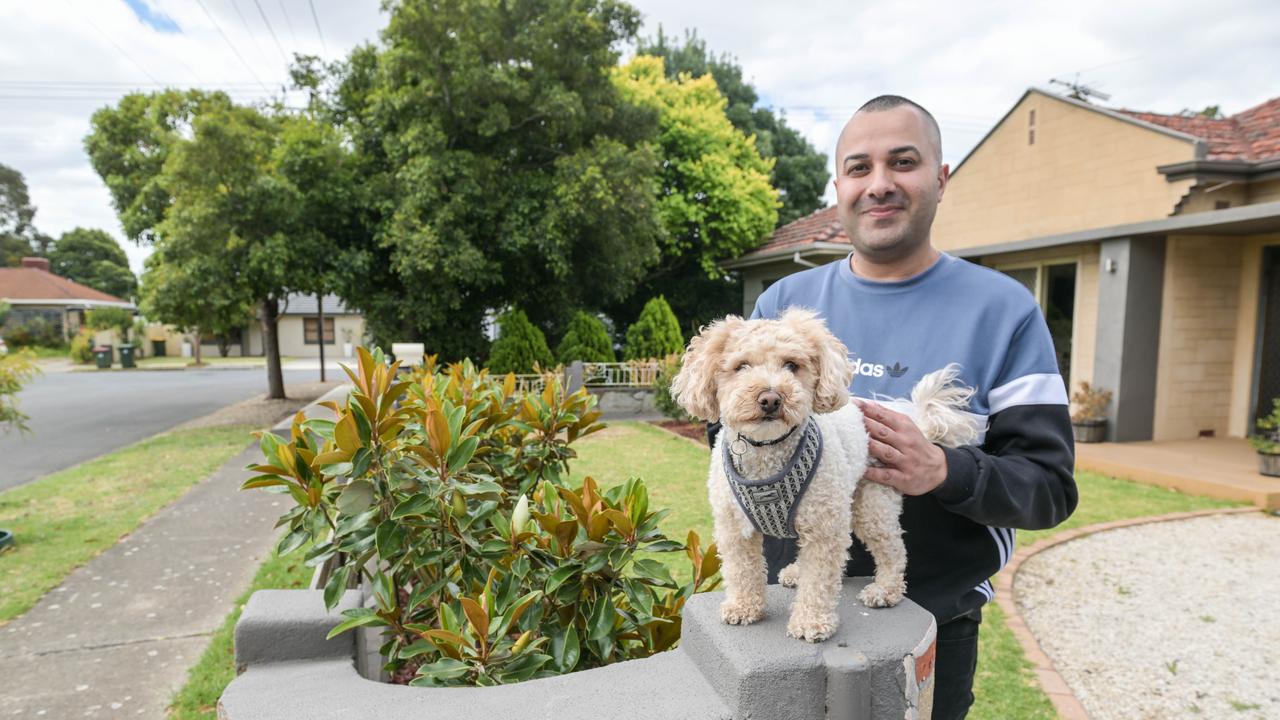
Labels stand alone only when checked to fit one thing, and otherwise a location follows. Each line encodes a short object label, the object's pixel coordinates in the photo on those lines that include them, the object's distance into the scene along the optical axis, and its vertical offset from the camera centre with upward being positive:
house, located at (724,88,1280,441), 9.26 +1.04
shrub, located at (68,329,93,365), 31.70 -1.15
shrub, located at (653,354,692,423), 12.32 -1.18
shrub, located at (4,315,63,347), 35.00 -0.54
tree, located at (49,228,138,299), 52.25 +4.85
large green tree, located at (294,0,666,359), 12.52 +3.51
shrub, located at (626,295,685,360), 15.40 -0.14
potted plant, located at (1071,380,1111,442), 9.82 -1.23
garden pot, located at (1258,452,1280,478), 7.72 -1.52
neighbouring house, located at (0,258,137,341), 38.69 +1.46
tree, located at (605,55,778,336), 19.02 +3.74
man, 1.60 -0.10
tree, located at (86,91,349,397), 11.74 +2.28
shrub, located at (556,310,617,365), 15.00 -0.34
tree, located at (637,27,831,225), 24.92 +7.34
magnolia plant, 2.22 -0.79
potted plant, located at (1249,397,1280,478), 7.70 -1.31
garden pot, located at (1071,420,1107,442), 9.82 -1.45
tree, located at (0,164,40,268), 51.03 +8.64
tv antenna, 13.30 +5.01
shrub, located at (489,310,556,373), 14.23 -0.44
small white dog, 1.55 -0.30
